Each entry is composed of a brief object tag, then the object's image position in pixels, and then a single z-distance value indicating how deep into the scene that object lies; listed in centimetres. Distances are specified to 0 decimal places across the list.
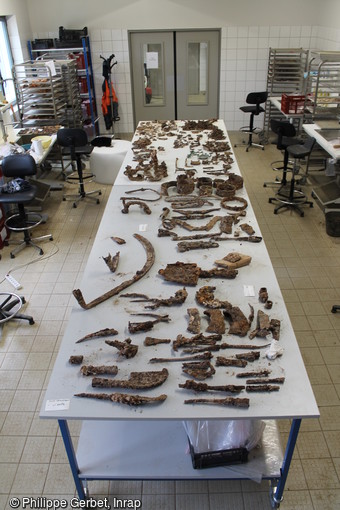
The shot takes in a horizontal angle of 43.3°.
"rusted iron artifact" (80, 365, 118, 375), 234
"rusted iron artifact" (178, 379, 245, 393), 220
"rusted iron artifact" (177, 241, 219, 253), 345
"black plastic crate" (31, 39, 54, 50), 821
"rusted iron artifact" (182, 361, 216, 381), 229
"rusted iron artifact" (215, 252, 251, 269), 317
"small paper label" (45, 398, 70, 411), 213
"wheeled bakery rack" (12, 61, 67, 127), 694
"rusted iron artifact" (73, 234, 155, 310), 282
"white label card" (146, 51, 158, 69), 905
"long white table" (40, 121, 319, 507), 213
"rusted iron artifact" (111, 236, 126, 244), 358
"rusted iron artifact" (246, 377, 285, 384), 225
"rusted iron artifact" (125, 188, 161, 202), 436
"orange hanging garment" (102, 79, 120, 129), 860
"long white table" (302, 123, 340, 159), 528
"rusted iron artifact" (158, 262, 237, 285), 302
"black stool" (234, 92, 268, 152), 832
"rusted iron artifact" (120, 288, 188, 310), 284
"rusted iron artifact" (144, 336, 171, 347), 253
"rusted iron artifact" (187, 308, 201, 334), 260
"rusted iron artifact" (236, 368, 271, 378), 230
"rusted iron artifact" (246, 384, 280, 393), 221
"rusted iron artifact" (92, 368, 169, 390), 223
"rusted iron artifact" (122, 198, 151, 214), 411
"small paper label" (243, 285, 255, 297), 292
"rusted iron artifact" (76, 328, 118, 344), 260
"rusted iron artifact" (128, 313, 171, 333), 262
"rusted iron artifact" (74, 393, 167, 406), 215
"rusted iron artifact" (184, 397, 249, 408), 213
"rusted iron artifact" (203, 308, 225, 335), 260
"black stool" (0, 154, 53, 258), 490
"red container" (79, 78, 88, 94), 855
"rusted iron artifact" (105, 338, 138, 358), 244
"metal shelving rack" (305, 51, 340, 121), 627
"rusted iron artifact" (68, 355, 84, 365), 242
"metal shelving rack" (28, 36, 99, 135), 812
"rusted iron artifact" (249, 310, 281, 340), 255
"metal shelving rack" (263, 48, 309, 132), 845
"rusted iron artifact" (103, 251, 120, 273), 321
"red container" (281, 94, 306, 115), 707
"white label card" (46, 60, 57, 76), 682
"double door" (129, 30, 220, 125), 893
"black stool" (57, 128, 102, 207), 617
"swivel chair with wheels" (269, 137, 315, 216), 583
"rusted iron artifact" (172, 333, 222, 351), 250
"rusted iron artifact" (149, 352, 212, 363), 242
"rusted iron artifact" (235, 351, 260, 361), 240
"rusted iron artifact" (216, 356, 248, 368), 237
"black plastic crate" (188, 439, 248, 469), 237
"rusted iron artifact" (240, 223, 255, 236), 366
